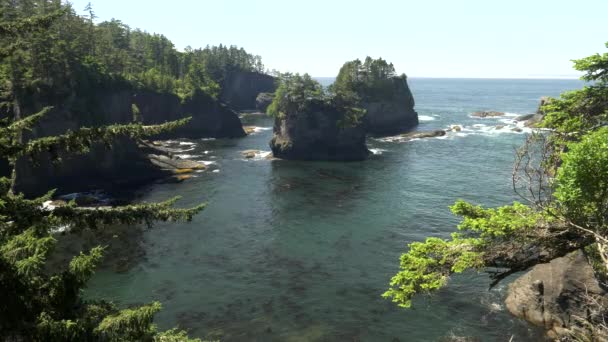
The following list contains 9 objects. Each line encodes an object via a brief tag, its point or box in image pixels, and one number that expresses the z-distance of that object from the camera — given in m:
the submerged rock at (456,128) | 111.29
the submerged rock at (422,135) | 101.44
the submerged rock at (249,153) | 82.99
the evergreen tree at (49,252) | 10.05
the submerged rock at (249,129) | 115.15
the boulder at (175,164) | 69.50
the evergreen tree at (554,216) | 12.65
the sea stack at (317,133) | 81.94
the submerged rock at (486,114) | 139.62
